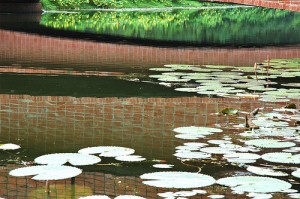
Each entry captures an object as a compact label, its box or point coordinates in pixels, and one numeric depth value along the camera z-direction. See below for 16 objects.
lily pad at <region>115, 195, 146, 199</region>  6.23
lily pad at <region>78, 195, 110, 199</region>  6.19
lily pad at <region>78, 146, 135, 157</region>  7.79
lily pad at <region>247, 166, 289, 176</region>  7.04
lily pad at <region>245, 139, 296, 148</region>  8.07
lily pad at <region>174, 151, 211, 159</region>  7.73
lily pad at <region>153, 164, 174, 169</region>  7.45
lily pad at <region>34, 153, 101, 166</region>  7.27
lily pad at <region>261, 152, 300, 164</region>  7.46
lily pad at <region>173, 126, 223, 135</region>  8.86
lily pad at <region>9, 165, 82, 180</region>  6.71
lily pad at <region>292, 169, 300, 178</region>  6.98
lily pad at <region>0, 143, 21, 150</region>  8.20
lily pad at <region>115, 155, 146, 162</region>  7.62
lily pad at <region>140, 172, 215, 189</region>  6.50
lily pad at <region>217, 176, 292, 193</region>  6.45
